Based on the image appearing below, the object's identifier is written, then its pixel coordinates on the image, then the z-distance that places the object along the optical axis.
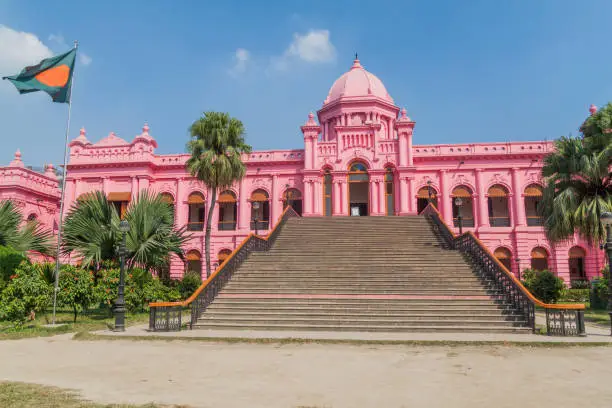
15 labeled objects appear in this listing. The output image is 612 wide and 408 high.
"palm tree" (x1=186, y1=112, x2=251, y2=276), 22.91
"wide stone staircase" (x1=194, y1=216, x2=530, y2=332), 12.68
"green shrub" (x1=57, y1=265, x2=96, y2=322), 14.84
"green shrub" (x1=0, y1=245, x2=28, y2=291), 14.85
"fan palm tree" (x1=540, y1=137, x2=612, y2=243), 16.16
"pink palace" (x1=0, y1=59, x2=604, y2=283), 28.69
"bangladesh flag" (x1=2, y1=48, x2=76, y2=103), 14.29
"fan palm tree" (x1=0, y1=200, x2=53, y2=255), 17.44
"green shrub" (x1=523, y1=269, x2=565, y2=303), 19.94
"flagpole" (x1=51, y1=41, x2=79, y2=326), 13.93
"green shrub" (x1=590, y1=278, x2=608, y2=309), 18.92
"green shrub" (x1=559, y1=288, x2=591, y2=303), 23.22
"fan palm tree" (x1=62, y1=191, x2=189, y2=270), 16.95
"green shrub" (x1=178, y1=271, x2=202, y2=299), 22.38
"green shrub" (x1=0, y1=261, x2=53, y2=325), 13.03
